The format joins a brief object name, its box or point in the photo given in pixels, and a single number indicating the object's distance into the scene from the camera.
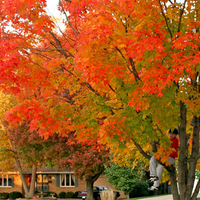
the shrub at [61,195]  42.67
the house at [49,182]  43.97
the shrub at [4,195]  44.60
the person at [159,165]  9.62
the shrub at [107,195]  22.48
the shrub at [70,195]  41.81
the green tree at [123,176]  28.22
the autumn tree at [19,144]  30.32
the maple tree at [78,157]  28.33
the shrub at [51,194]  43.09
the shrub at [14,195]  43.81
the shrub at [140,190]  37.88
